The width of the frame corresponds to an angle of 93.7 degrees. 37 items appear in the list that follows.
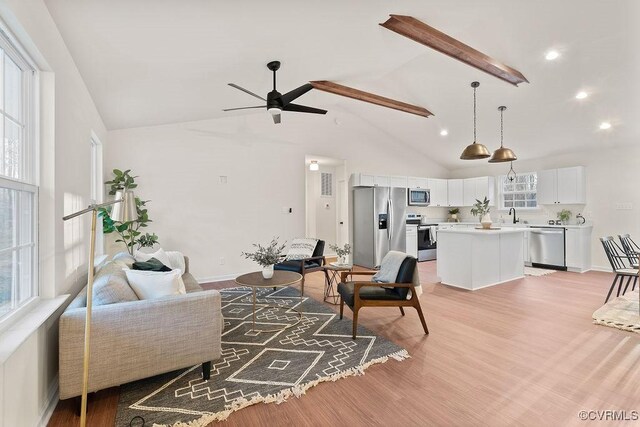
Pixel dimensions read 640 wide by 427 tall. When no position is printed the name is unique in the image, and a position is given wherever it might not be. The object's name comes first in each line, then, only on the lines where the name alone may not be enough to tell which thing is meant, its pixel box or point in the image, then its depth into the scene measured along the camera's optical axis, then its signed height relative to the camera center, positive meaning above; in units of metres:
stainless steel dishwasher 5.75 -0.68
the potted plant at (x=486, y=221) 4.84 -0.13
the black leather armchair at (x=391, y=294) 2.80 -0.78
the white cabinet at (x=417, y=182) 7.18 +0.77
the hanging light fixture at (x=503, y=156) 3.95 +0.76
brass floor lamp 1.44 -0.46
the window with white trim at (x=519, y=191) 6.62 +0.50
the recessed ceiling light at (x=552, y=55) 3.68 +1.97
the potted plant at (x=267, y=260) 3.23 -0.49
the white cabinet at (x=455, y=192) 7.81 +0.56
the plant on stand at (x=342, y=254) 3.76 -0.51
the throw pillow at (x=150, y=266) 2.85 -0.50
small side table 3.59 -1.04
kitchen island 4.42 -0.68
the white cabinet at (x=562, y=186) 5.83 +0.54
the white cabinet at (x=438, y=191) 7.65 +0.58
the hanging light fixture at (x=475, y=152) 3.79 +0.77
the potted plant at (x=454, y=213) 8.10 +0.01
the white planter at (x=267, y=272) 3.23 -0.63
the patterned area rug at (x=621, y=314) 3.04 -1.13
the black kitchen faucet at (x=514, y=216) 6.82 -0.07
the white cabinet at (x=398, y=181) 6.86 +0.75
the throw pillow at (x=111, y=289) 2.00 -0.51
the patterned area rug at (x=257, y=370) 1.87 -1.19
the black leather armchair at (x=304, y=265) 4.10 -0.72
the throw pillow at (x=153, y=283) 2.22 -0.51
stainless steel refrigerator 6.24 -0.20
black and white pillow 4.54 -0.54
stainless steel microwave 7.18 +0.42
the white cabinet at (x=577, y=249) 5.55 -0.67
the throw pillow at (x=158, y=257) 3.45 -0.49
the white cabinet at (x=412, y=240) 6.81 -0.60
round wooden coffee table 3.04 -0.70
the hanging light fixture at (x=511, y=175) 6.87 +0.88
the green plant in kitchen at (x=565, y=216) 6.05 -0.07
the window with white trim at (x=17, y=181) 1.57 +0.19
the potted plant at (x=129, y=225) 4.09 -0.15
